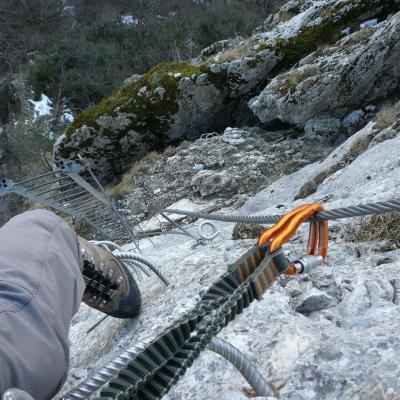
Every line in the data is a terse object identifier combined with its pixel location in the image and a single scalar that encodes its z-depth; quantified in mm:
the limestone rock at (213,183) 7910
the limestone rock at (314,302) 1568
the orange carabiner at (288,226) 1200
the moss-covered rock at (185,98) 9961
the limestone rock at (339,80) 7660
